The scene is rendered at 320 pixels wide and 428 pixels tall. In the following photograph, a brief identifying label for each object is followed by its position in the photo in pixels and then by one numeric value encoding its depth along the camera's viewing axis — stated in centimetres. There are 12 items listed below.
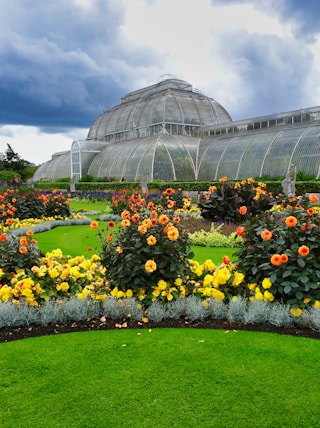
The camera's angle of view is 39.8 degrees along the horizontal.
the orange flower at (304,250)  482
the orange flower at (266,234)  520
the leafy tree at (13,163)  6001
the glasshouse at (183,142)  3145
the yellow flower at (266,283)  514
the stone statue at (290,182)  1731
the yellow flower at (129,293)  559
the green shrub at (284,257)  506
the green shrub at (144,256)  557
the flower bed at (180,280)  511
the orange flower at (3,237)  636
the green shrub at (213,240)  1138
